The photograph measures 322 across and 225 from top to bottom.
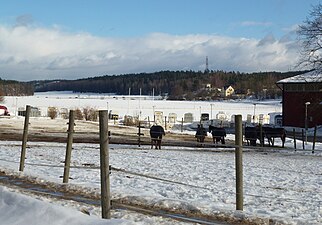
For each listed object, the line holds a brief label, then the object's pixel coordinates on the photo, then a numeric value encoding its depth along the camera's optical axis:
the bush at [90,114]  60.53
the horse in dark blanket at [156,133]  28.91
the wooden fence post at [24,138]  13.85
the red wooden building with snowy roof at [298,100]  61.59
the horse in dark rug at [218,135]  33.62
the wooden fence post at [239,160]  8.70
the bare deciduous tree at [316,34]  39.72
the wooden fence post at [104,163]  7.55
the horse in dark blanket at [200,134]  33.03
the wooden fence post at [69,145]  11.88
